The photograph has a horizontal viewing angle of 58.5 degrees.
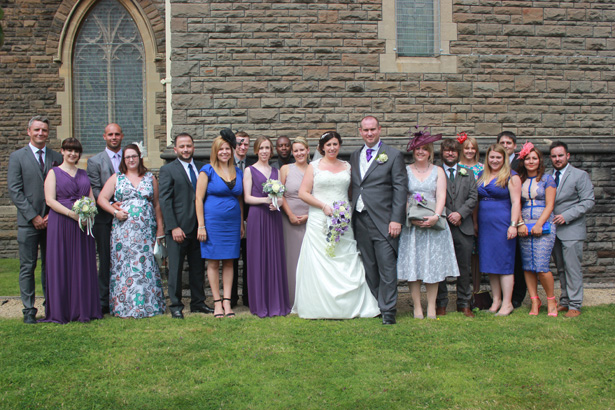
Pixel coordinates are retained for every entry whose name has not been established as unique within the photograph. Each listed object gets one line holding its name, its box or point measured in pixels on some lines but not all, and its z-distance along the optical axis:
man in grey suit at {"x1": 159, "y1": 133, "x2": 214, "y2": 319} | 6.38
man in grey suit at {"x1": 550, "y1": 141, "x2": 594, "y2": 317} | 6.31
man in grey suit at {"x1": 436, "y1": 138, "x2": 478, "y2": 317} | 6.25
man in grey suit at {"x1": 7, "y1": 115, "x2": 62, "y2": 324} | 6.16
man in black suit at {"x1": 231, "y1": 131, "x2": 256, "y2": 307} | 6.90
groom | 5.96
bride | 6.08
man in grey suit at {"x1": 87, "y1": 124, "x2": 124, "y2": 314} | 6.61
